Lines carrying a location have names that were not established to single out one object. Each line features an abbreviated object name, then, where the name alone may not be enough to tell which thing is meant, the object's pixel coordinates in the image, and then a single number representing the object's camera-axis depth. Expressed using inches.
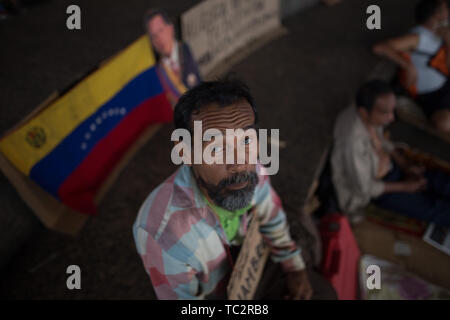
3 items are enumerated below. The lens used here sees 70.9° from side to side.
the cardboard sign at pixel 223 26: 108.8
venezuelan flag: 68.4
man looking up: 40.0
